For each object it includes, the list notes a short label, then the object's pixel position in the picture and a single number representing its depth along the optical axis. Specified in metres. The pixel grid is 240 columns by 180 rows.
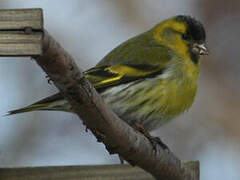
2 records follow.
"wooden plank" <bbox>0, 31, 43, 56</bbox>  4.67
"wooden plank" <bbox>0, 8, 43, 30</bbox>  4.75
